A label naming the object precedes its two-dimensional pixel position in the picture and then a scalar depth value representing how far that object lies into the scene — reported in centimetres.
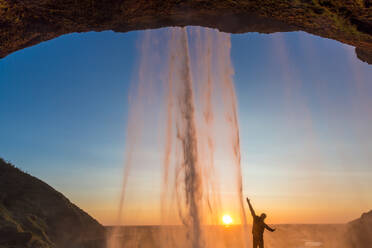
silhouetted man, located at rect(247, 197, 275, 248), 884
